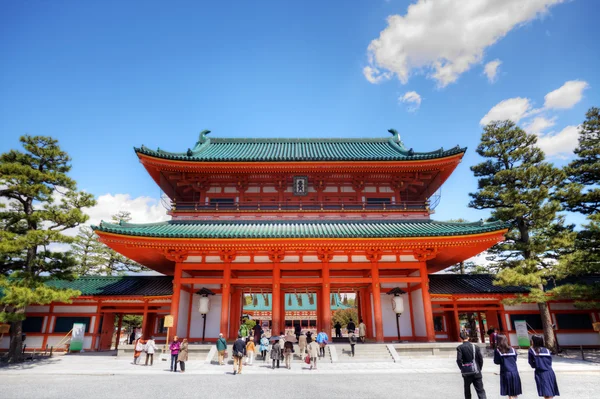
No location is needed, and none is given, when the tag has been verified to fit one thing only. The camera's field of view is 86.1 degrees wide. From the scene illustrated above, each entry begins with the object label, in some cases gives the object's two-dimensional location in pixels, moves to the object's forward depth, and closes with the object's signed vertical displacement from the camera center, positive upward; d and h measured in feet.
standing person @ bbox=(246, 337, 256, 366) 46.32 -6.01
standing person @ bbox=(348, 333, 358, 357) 47.98 -4.75
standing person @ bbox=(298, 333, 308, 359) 47.98 -5.28
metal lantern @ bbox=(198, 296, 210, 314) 59.31 +0.47
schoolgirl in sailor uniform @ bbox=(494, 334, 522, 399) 22.66 -4.38
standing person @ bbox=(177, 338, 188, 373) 41.55 -5.74
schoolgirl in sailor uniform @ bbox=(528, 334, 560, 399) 22.41 -4.28
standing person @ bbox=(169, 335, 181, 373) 42.57 -5.55
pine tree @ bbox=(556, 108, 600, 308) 58.13 +19.92
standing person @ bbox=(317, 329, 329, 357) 48.06 -4.62
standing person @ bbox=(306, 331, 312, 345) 48.51 -4.39
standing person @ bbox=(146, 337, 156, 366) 46.88 -5.41
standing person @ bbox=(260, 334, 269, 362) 50.01 -5.78
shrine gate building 54.34 +11.57
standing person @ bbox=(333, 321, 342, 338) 80.42 -6.00
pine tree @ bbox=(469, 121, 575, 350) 61.00 +18.70
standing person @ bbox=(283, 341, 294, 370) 44.19 -5.87
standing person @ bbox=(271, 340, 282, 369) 43.88 -5.82
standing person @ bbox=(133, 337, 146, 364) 49.16 -5.90
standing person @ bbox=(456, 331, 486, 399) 23.39 -3.91
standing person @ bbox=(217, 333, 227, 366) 45.65 -5.32
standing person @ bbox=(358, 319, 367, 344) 58.08 -4.31
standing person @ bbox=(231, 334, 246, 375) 39.70 -5.36
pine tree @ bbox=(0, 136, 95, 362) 50.37 +13.65
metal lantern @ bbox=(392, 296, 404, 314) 59.62 +0.23
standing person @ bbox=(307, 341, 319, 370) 43.03 -5.76
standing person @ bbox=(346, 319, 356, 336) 57.71 -3.58
